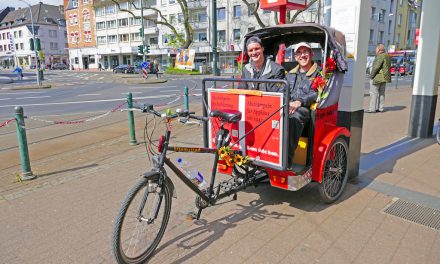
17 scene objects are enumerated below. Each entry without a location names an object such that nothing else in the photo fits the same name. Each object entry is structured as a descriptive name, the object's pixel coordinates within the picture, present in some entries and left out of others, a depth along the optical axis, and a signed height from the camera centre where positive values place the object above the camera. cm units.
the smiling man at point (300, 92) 352 -29
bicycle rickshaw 289 -90
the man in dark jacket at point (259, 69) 402 -4
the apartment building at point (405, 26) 5022 +615
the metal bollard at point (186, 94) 889 -74
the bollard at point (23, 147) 472 -114
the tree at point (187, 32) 4233 +434
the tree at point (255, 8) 3195 +586
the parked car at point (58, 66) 7219 -2
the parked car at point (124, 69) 4712 -43
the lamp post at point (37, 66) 2323 -4
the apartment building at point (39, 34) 8144 +769
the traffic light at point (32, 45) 2260 +139
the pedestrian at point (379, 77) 994 -32
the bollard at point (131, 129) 671 -125
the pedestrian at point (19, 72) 3447 -61
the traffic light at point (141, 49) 3406 +167
